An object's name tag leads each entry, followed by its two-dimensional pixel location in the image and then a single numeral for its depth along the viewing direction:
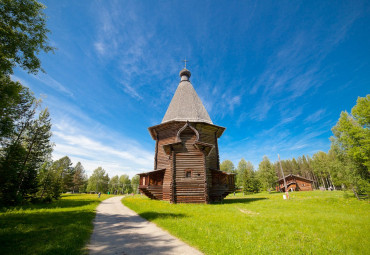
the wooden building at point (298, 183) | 49.53
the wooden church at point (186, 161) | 16.61
